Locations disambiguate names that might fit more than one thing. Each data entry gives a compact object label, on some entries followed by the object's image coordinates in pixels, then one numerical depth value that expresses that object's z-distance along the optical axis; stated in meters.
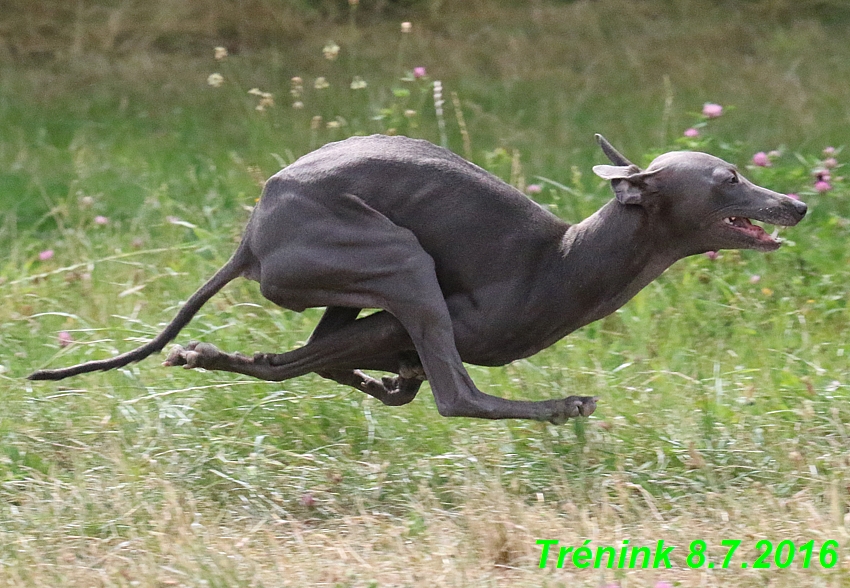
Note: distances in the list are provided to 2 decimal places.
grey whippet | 8.37
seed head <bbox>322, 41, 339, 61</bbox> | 12.57
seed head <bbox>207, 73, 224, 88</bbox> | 12.87
